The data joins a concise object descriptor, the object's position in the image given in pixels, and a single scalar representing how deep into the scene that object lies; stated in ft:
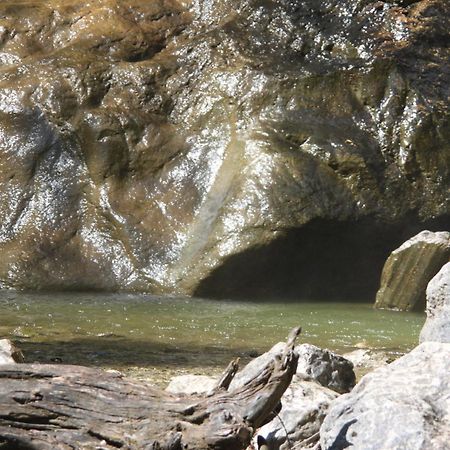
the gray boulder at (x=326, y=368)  31.73
